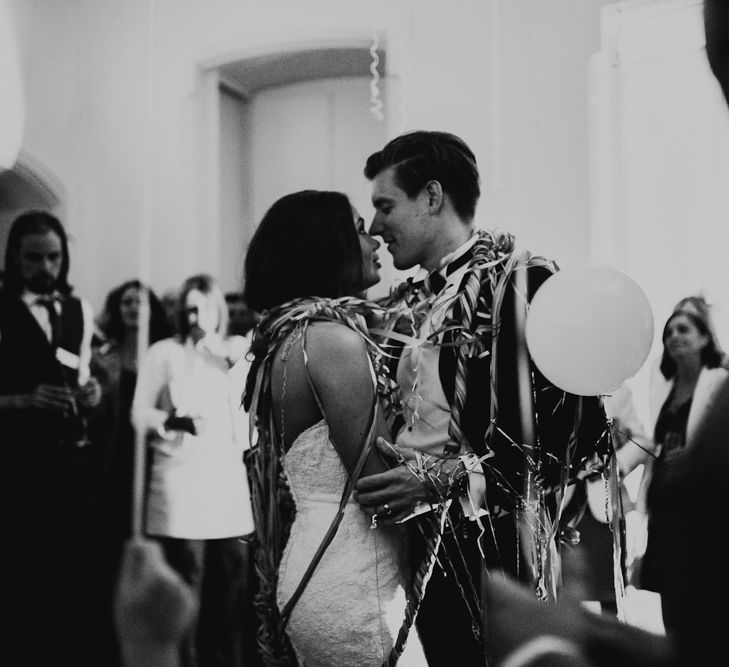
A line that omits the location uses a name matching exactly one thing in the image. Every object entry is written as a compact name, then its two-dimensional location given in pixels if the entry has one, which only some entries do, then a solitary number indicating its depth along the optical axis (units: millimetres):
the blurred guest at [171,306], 3143
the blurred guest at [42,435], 2570
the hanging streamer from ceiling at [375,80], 4184
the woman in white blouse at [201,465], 2822
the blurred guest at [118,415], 3020
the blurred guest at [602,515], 2809
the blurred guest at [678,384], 2498
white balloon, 1563
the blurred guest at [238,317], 3674
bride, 1374
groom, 1544
